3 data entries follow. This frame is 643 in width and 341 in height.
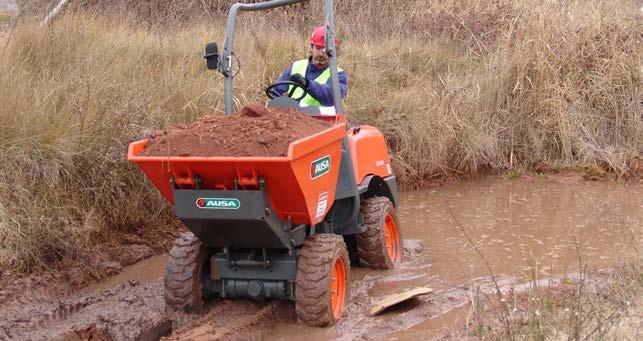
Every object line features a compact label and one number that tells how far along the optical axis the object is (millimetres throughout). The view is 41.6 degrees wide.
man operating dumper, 5527
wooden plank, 5105
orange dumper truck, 4355
